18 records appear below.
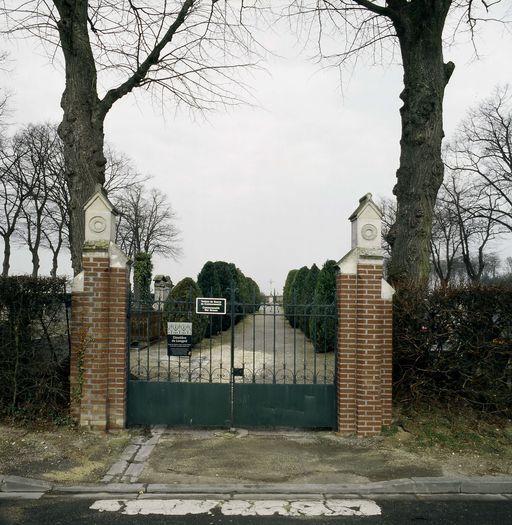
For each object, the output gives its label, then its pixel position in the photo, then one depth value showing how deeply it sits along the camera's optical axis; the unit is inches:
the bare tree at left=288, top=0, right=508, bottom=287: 359.9
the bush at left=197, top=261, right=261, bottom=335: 767.7
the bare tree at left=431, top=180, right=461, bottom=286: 1464.1
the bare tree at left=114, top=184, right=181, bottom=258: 1711.4
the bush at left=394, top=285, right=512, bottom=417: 297.3
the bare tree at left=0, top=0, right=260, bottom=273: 341.1
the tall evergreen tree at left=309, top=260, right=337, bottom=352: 609.3
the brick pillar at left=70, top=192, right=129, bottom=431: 289.4
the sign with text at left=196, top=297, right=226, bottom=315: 297.4
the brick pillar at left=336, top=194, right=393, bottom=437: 289.9
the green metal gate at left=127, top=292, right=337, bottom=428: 298.4
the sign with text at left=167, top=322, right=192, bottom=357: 300.0
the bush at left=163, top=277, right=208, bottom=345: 616.6
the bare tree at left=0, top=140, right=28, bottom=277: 1208.2
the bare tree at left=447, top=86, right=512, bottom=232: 1266.0
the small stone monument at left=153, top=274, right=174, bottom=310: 894.9
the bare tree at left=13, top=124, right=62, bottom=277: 1211.2
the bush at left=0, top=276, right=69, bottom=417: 293.6
